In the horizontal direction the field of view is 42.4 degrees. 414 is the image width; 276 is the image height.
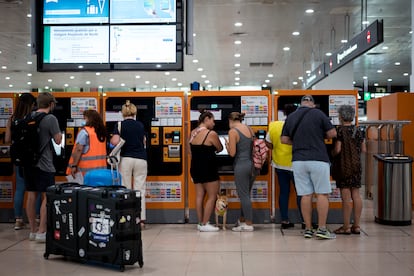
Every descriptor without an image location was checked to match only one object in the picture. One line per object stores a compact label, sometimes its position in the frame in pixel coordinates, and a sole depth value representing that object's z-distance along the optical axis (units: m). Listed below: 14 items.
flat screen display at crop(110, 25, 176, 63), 5.69
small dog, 6.38
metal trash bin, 6.71
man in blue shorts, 5.68
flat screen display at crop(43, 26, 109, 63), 5.75
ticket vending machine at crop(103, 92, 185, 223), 7.01
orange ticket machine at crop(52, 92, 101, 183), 7.10
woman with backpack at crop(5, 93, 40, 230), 6.03
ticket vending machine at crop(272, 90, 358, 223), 6.95
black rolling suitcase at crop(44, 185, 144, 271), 4.42
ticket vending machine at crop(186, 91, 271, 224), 6.94
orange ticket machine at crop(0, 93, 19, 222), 7.14
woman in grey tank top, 6.30
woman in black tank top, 6.25
